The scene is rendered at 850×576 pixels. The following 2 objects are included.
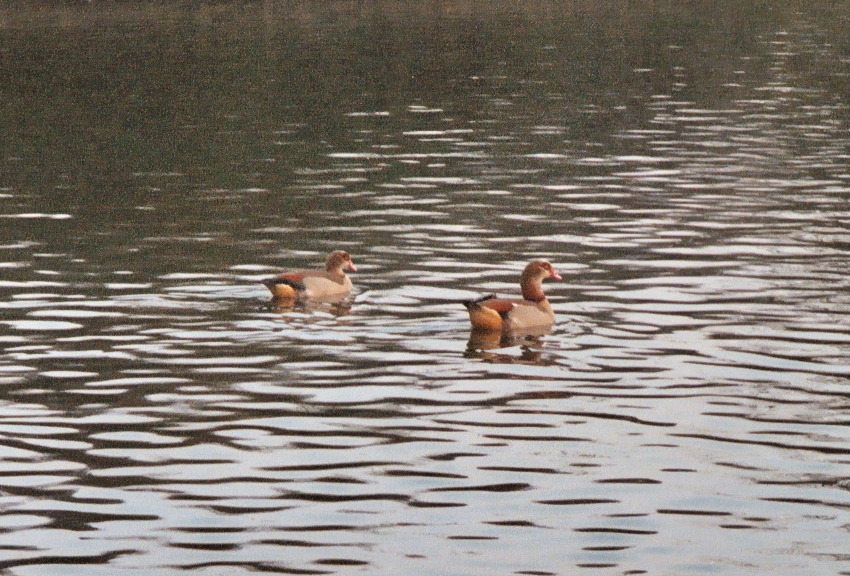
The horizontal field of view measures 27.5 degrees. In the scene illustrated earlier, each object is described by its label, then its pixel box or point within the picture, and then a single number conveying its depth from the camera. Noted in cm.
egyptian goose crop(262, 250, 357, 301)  2277
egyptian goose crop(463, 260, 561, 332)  2094
